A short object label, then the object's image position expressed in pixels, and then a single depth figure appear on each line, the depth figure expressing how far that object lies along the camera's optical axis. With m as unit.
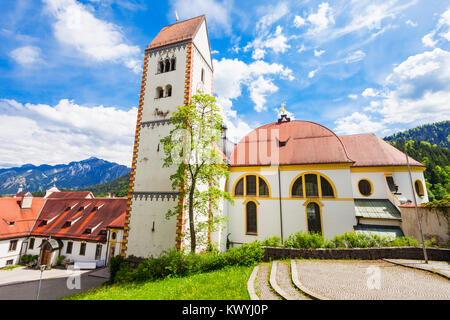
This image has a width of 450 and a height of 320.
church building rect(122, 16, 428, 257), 13.41
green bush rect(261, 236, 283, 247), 12.07
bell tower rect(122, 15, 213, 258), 12.84
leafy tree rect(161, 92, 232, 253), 11.29
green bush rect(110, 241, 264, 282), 10.64
